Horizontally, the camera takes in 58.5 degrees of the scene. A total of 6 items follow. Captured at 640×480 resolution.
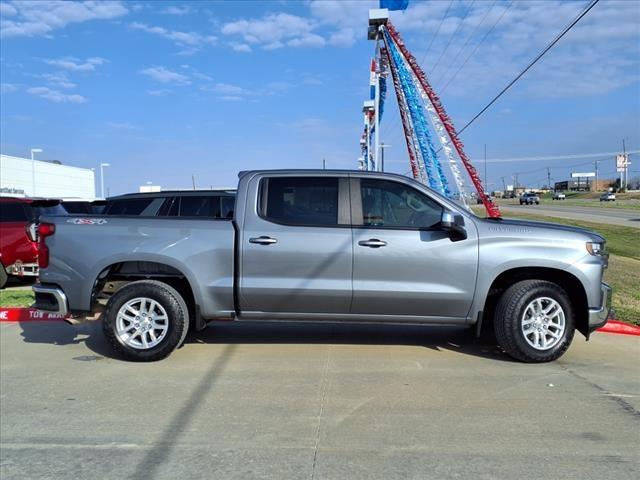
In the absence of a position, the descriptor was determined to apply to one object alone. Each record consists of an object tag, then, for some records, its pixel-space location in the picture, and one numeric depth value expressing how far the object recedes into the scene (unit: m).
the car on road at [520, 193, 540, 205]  68.00
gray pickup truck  5.85
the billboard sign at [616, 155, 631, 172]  100.81
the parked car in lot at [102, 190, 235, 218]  9.23
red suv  11.09
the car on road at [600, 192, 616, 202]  77.00
